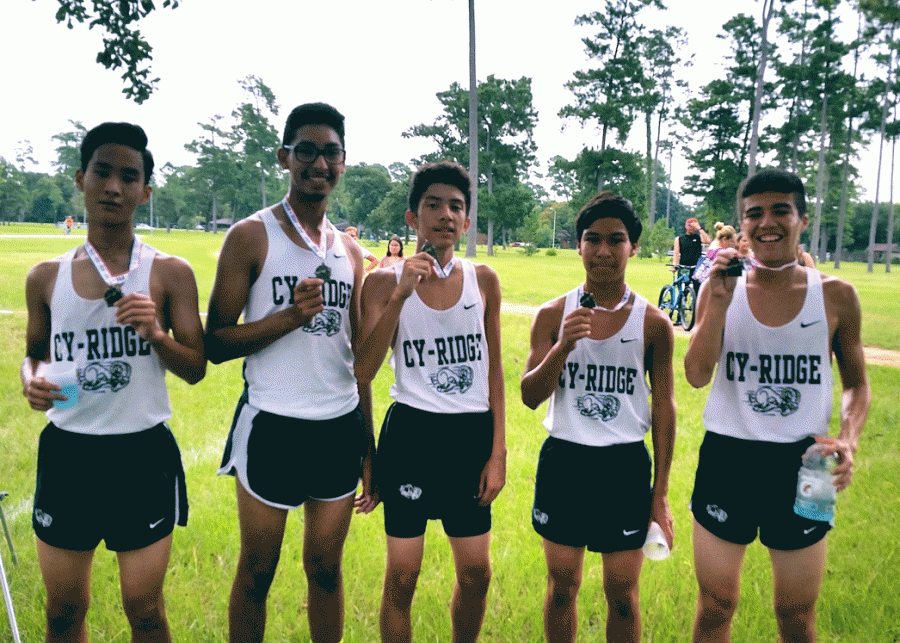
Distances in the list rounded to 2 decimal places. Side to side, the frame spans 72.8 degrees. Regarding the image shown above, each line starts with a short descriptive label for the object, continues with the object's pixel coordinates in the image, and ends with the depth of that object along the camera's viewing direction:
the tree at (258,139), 85.12
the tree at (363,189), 90.62
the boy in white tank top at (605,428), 2.99
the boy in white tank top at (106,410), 2.65
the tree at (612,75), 49.66
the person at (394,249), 13.66
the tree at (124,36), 5.10
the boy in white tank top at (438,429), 3.12
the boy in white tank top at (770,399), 2.84
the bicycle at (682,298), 14.77
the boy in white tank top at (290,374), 2.93
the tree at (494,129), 58.84
